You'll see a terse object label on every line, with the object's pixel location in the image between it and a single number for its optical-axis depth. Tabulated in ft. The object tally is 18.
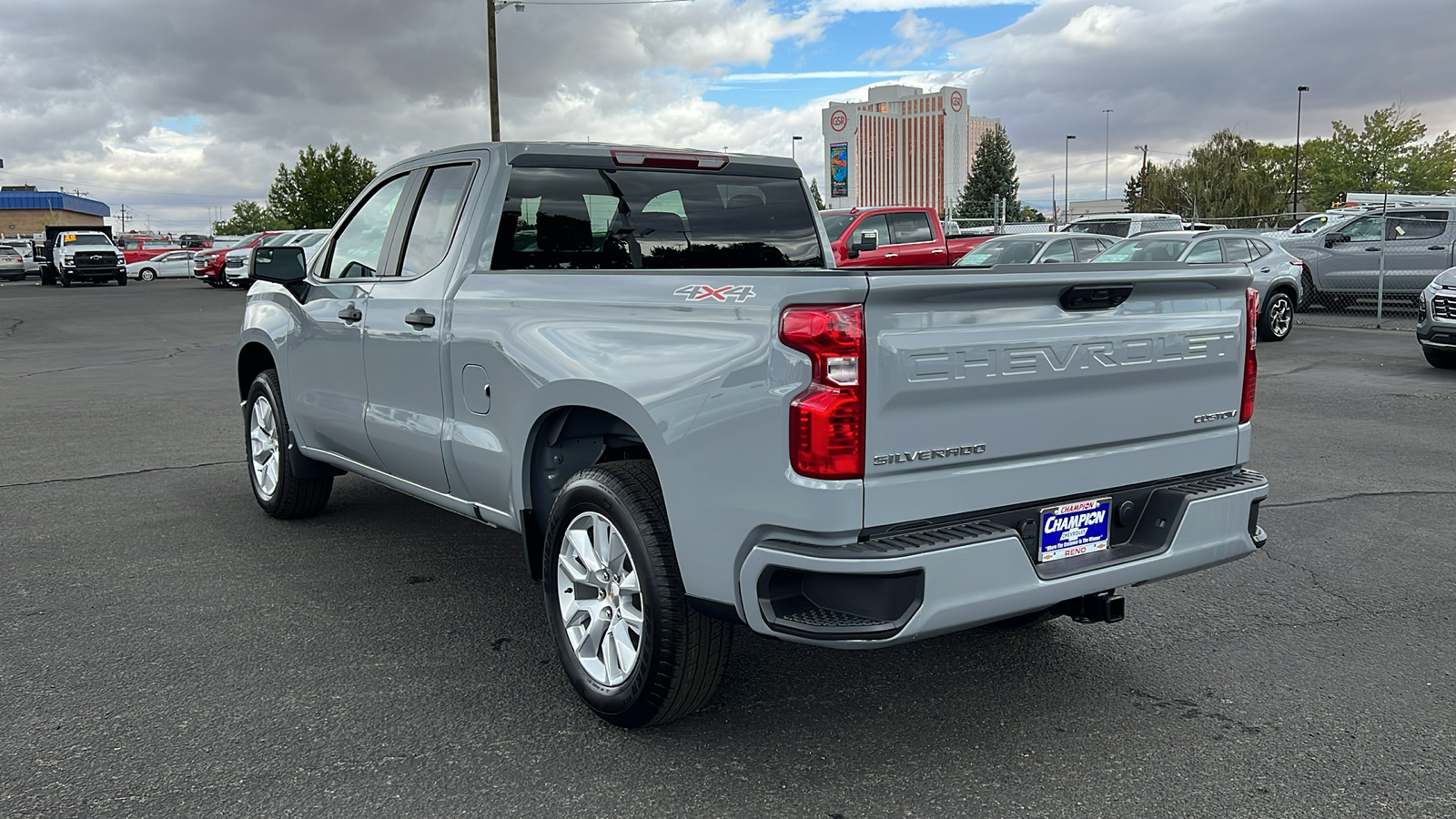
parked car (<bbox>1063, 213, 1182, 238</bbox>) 95.30
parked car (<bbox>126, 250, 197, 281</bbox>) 153.48
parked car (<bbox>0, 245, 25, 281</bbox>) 164.96
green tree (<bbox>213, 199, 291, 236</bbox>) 565.94
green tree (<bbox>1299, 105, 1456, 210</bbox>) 220.23
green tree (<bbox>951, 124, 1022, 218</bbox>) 317.01
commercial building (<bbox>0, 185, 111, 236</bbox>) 386.73
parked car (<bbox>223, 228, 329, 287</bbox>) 88.12
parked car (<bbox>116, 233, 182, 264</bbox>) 157.99
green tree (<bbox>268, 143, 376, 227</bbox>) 225.56
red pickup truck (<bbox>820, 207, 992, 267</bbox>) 69.15
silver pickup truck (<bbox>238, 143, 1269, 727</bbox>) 9.73
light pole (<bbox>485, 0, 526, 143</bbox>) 90.07
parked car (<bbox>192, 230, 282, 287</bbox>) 120.37
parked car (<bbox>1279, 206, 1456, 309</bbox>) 64.90
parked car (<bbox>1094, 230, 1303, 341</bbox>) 56.59
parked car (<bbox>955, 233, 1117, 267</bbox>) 59.41
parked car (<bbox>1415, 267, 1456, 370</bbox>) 40.78
